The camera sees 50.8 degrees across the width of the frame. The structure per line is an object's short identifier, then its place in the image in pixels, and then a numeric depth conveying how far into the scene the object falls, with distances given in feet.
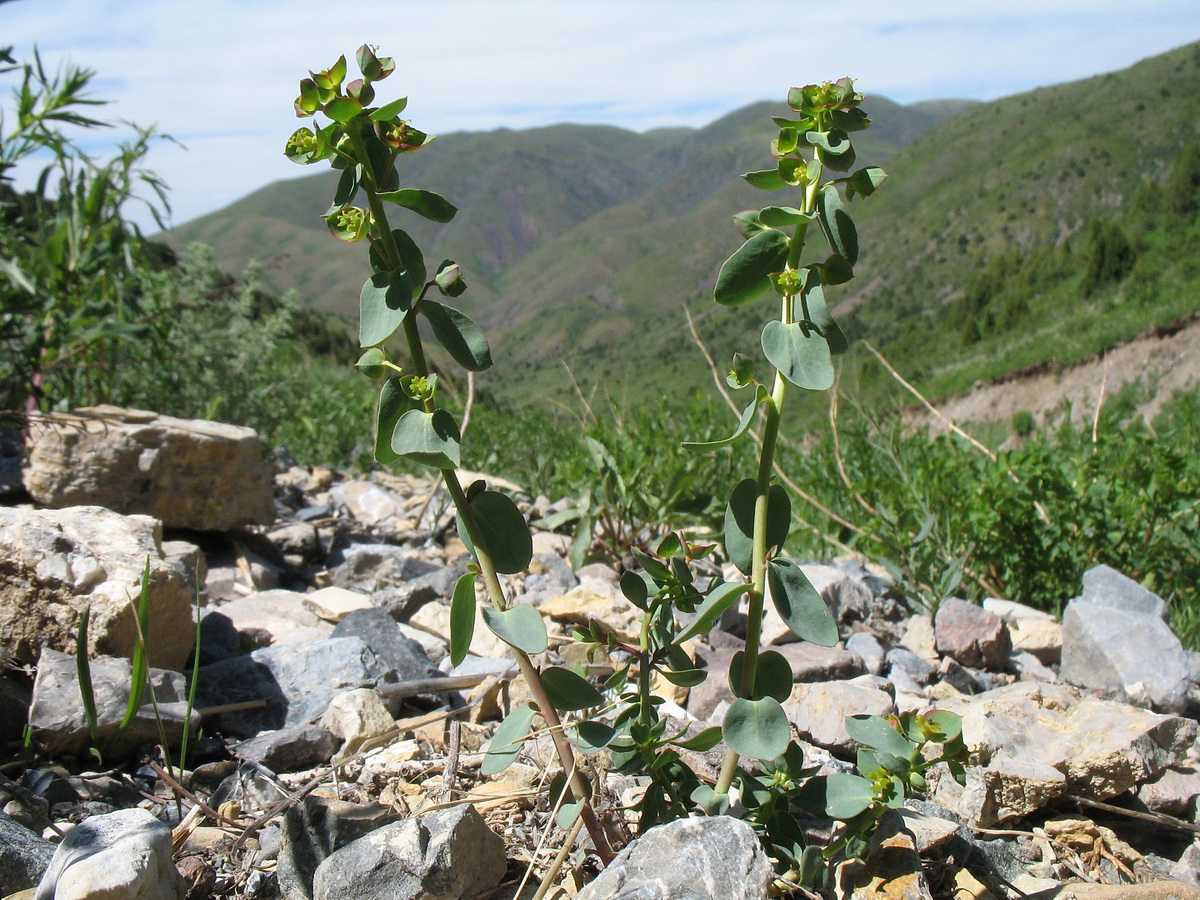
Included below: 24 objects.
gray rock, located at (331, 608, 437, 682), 2.38
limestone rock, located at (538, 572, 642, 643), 2.61
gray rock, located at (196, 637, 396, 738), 2.14
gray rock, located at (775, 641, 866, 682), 2.26
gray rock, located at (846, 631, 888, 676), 2.45
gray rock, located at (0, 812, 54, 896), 1.51
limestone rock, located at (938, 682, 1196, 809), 1.86
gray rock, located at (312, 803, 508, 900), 1.47
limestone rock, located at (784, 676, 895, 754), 1.98
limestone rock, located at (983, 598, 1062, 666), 2.69
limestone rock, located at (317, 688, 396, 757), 1.99
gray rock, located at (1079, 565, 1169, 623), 2.68
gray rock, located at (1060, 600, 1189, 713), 2.29
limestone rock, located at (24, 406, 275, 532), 3.21
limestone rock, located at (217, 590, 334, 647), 2.64
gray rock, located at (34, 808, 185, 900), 1.42
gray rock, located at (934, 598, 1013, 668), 2.51
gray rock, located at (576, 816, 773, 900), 1.31
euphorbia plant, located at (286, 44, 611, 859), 1.27
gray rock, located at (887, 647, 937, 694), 2.40
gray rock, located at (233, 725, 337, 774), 1.94
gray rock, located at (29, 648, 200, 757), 1.83
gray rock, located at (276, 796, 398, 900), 1.55
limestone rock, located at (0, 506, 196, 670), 2.02
